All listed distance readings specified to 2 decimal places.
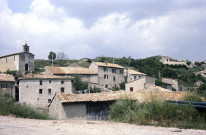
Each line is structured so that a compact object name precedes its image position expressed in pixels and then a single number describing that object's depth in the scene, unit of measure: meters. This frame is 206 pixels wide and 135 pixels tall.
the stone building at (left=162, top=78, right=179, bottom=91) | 62.25
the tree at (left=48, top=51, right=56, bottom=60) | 102.71
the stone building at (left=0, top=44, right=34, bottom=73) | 59.95
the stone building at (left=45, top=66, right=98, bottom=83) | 54.97
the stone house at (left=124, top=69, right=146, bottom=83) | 68.12
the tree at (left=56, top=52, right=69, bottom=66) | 100.72
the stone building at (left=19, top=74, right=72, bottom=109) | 46.88
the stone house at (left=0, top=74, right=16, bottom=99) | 44.75
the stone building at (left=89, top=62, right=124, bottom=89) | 61.03
